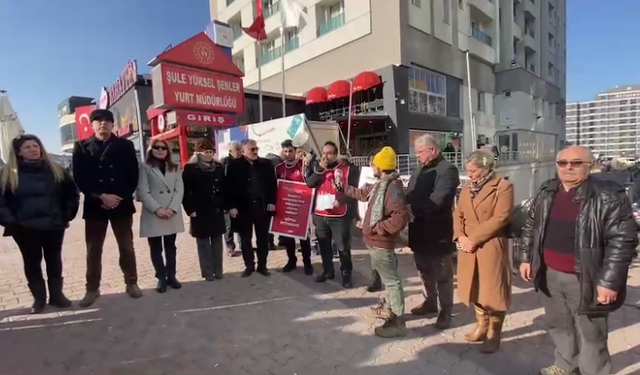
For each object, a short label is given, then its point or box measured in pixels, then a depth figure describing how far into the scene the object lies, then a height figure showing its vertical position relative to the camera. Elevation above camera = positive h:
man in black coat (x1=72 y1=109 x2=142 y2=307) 3.80 -0.16
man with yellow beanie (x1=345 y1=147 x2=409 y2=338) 3.08 -0.63
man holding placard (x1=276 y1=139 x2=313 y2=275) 4.90 -0.14
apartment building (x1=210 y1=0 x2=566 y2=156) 17.97 +6.08
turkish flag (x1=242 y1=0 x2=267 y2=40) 13.48 +5.05
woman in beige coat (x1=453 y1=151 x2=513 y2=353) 2.81 -0.72
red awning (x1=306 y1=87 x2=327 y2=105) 19.53 +3.56
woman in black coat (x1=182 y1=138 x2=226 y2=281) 4.46 -0.38
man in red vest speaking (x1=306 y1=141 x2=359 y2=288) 4.38 -0.50
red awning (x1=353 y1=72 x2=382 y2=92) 17.47 +3.79
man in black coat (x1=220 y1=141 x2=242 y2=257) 4.79 +0.03
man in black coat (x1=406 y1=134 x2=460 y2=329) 3.25 -0.56
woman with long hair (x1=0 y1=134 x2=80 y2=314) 3.56 -0.34
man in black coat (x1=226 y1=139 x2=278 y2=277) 4.66 -0.39
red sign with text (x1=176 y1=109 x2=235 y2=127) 9.38 +1.31
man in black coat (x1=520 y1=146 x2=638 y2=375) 2.11 -0.66
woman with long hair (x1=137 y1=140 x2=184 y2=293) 4.17 -0.38
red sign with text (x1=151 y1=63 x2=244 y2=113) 8.90 +2.04
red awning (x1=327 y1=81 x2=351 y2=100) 18.53 +3.62
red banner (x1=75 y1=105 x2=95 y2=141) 20.94 +3.04
